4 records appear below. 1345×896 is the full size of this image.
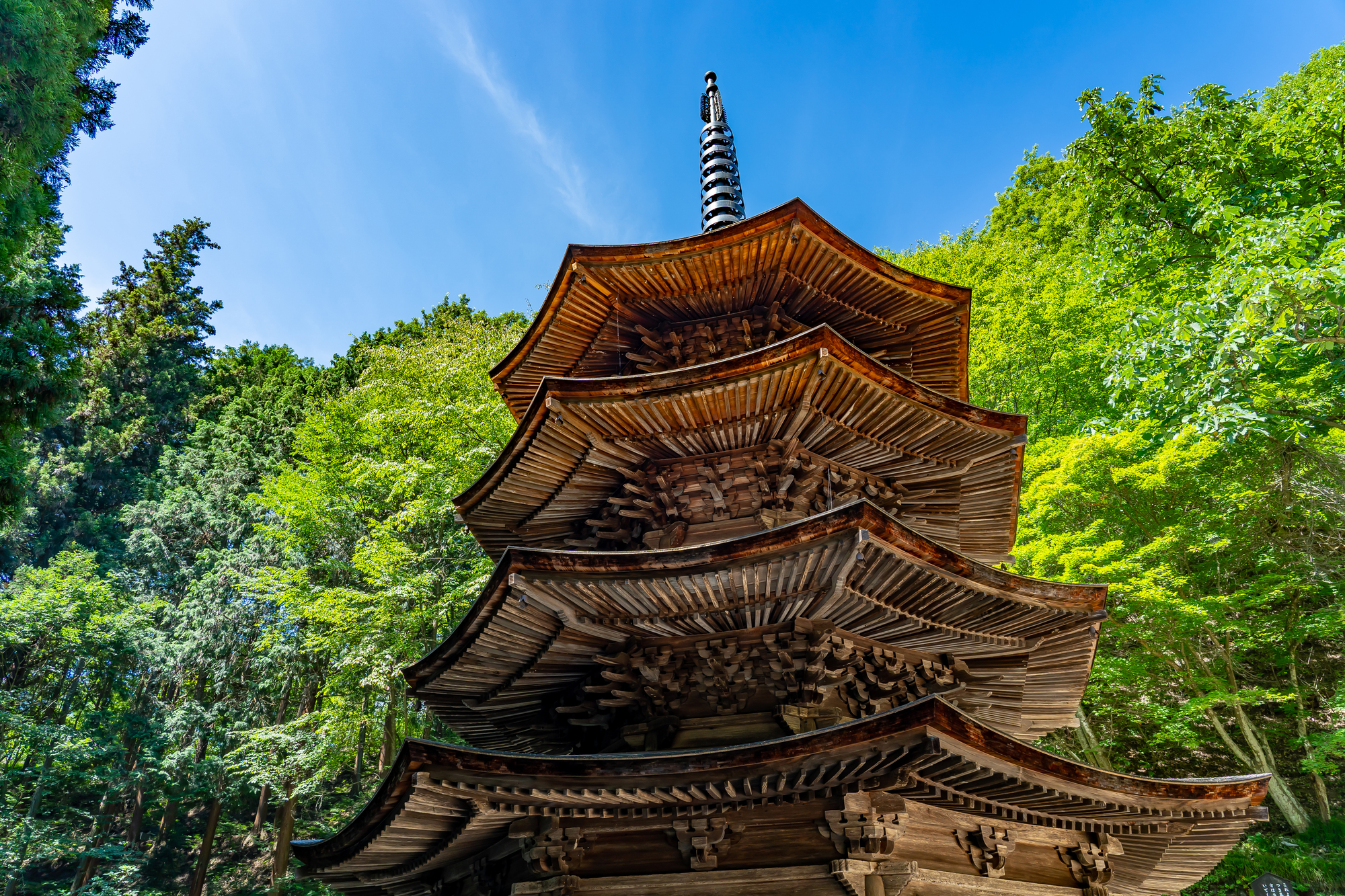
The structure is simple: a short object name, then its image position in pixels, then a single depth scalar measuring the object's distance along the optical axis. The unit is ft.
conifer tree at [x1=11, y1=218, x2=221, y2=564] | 94.07
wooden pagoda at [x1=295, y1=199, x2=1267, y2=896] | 16.19
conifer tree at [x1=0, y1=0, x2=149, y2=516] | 29.99
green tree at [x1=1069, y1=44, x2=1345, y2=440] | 30.48
